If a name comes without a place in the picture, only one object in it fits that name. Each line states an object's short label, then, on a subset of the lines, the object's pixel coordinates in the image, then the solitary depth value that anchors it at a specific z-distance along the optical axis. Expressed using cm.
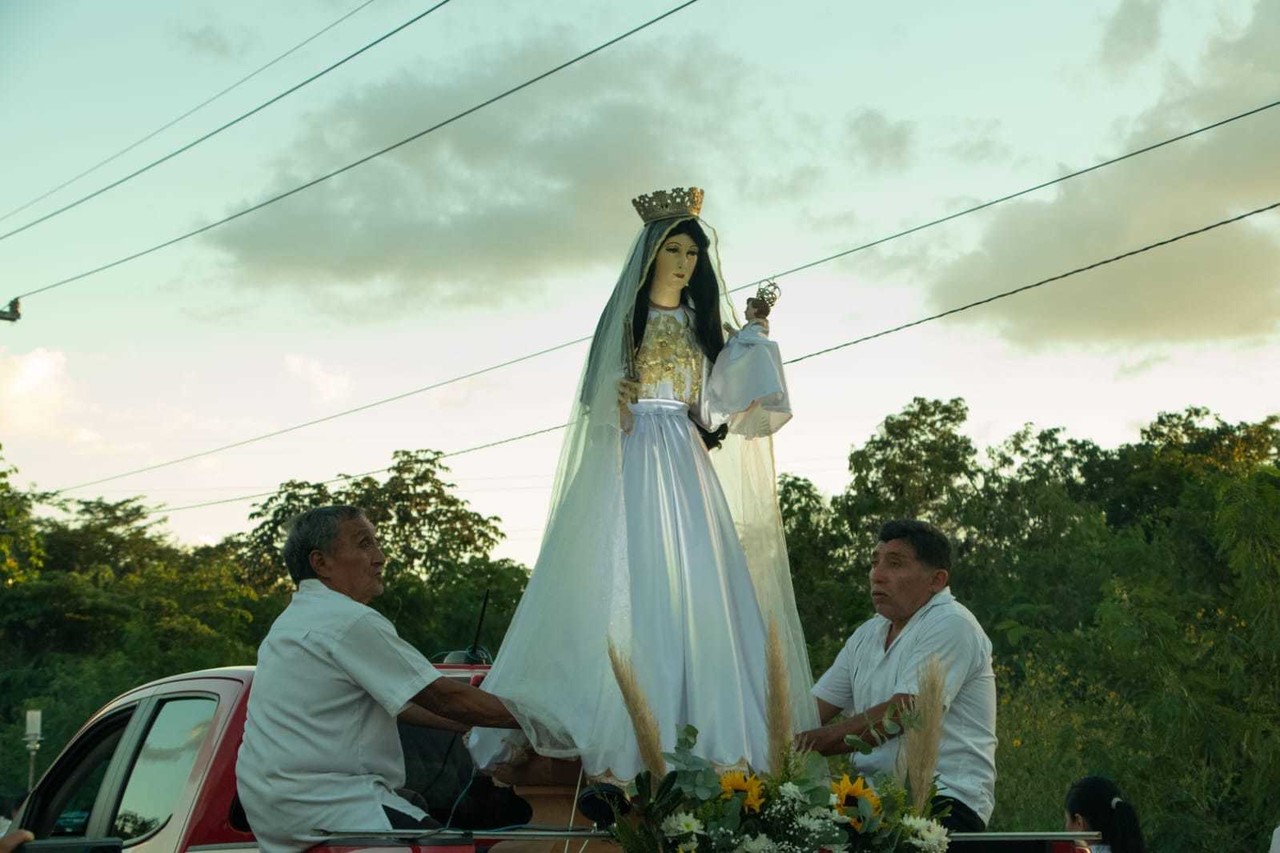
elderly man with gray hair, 471
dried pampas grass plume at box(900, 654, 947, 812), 365
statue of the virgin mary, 491
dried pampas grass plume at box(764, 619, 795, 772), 364
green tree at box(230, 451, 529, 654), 2327
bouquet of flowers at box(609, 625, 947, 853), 364
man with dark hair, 534
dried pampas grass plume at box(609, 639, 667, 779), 361
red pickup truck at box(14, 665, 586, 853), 523
